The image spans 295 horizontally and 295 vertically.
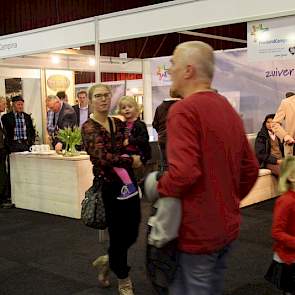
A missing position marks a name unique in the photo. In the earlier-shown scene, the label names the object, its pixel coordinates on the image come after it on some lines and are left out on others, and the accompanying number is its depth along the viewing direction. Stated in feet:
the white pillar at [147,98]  29.94
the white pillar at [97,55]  15.16
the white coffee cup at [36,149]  19.56
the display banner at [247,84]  25.89
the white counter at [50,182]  17.29
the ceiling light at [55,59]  29.80
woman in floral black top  9.12
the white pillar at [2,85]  29.59
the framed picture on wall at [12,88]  31.53
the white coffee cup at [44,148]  19.55
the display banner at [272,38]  12.70
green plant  17.56
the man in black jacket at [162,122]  12.63
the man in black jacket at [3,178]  20.47
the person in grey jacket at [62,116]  21.12
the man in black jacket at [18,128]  21.22
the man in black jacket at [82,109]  24.73
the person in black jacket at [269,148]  20.12
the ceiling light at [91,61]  31.32
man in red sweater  4.77
